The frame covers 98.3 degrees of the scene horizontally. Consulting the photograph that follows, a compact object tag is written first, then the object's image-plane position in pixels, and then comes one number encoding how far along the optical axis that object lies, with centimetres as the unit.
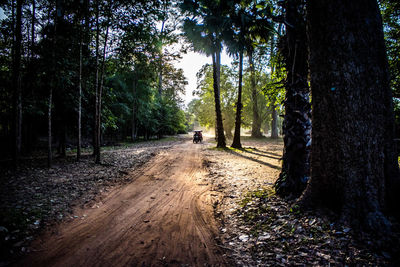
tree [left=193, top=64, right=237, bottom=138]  2844
